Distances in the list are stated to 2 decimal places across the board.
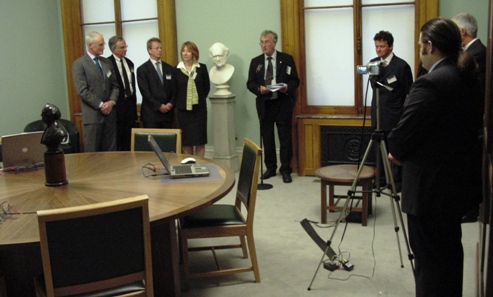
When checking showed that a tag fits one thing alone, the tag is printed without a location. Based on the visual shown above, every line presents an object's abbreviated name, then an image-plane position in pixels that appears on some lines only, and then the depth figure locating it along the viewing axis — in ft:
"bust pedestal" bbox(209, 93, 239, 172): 20.45
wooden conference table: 8.27
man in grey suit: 18.29
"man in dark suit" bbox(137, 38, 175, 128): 19.53
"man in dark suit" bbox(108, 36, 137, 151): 19.30
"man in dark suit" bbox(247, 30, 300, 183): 19.17
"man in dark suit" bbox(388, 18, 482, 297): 7.62
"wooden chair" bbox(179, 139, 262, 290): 10.50
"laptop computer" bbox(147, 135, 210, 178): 10.48
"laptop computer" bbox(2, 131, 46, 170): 10.88
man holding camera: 16.65
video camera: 10.77
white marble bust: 20.10
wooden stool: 13.85
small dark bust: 9.78
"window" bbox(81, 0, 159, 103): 22.50
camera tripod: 10.18
